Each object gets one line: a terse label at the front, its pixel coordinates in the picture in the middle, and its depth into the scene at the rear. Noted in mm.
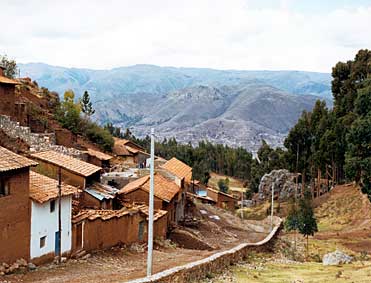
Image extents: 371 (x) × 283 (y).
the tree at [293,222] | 41938
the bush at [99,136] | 62469
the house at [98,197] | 31903
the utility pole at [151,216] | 17859
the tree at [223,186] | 97425
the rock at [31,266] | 21984
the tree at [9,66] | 60328
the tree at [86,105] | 79062
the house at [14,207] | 20969
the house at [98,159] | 47625
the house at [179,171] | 42981
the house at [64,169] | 31594
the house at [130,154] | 65869
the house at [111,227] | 25797
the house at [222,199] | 69381
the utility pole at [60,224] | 24255
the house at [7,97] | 43000
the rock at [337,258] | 27552
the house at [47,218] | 22922
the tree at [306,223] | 37803
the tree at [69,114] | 57516
